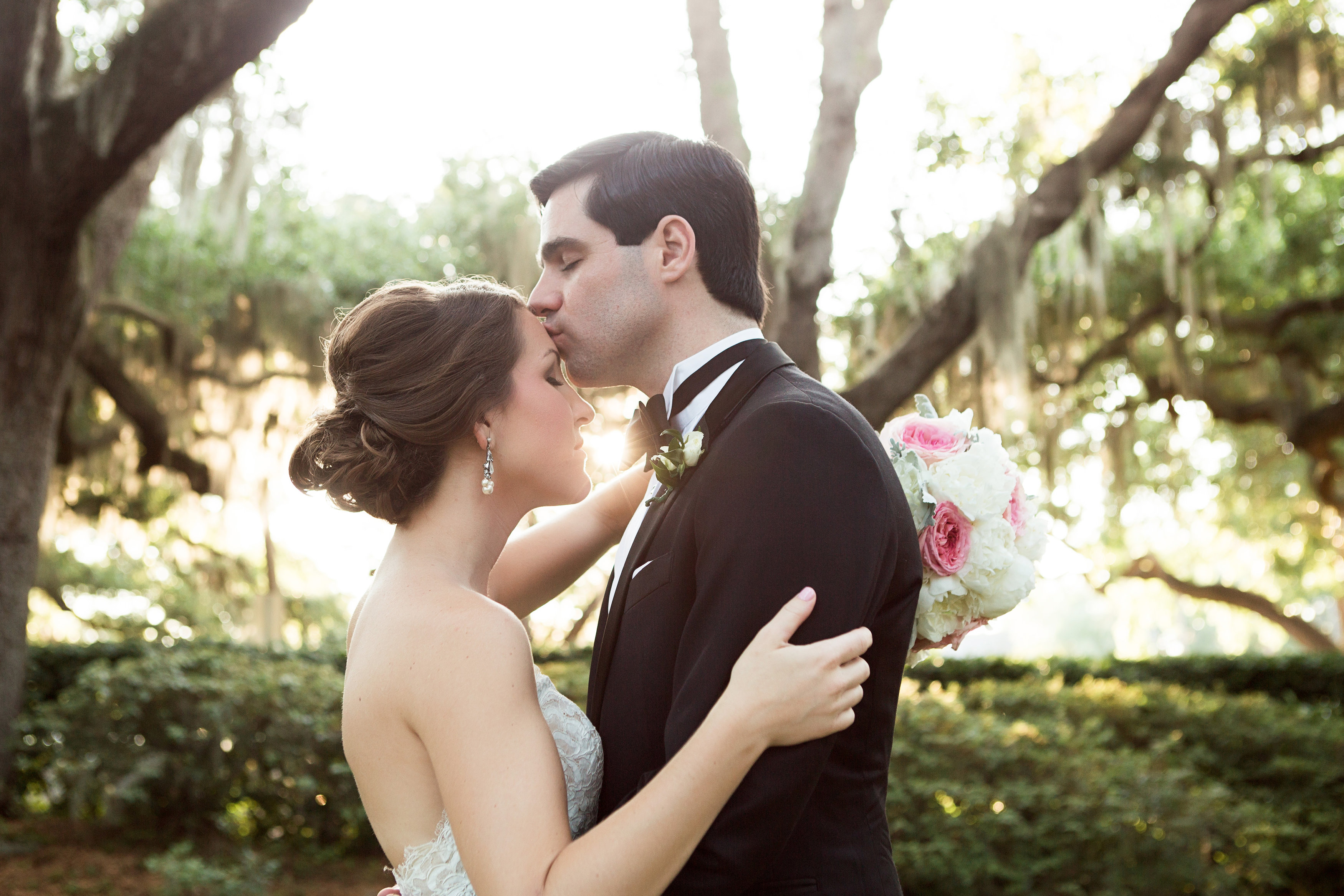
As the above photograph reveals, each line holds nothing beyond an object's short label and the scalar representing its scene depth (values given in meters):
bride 1.67
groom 1.72
